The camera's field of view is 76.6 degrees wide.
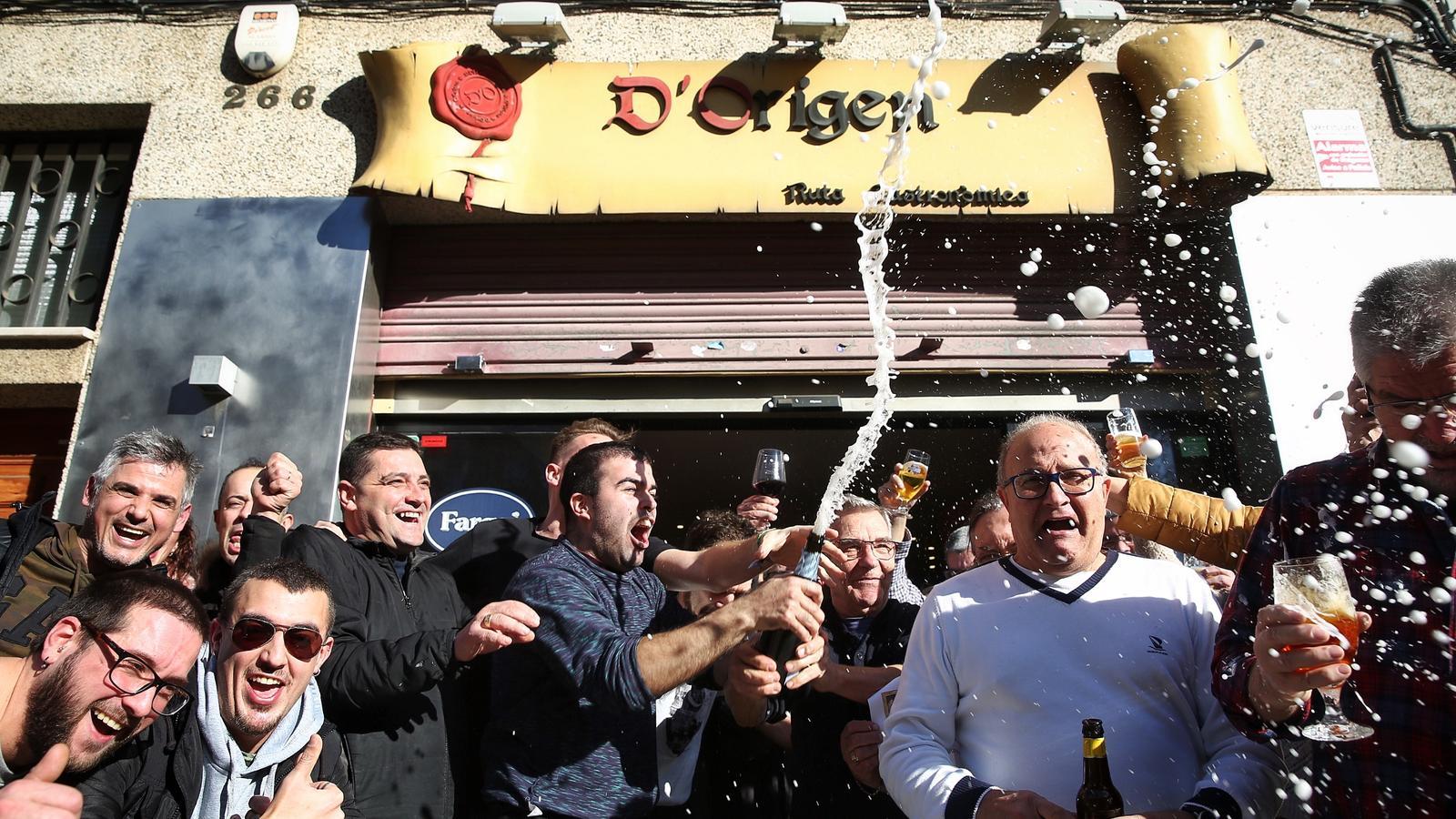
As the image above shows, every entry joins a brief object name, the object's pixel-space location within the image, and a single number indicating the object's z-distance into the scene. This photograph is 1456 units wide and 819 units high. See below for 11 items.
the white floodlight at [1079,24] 6.83
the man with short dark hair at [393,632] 2.70
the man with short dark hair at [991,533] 3.83
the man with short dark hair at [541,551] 3.28
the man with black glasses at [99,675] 2.12
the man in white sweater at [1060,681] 2.26
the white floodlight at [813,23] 6.89
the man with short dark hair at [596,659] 2.42
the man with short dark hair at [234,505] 4.01
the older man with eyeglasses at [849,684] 2.96
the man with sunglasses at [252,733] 2.28
